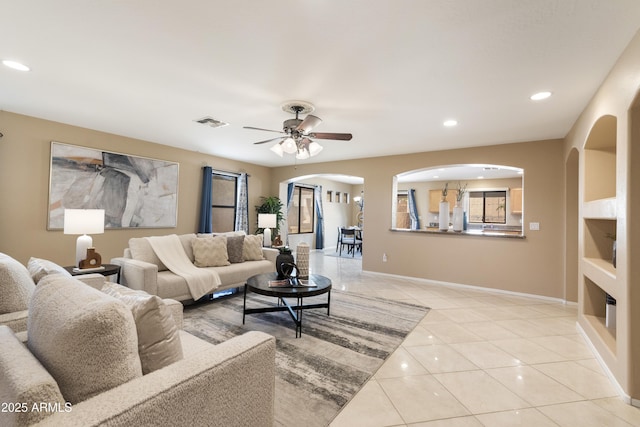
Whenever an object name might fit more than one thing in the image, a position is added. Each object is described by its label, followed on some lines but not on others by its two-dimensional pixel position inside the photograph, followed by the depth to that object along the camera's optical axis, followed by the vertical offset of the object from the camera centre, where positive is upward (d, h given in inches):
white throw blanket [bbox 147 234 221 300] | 140.1 -25.3
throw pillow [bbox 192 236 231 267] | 159.9 -18.6
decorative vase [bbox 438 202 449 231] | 203.6 +7.1
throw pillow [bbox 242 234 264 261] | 181.3 -18.2
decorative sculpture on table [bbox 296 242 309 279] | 135.6 -18.6
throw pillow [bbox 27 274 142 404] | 33.8 -15.7
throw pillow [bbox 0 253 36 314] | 66.9 -17.8
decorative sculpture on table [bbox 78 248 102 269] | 124.0 -19.3
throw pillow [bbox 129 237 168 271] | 142.8 -17.2
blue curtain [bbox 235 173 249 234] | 261.6 +14.5
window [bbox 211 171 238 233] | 244.5 +15.6
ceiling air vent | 148.4 +51.4
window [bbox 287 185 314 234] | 343.9 +12.2
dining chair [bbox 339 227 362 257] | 339.9 -19.4
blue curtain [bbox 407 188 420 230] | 395.5 +21.0
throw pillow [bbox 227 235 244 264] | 172.6 -17.6
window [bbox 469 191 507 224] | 349.7 +23.8
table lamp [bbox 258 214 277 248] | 219.0 -0.2
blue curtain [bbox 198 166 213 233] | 227.3 +13.5
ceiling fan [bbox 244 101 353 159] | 121.3 +38.3
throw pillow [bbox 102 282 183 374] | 43.9 -18.4
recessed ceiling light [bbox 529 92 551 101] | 109.7 +51.1
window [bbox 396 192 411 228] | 405.4 +18.8
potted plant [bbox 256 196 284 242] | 274.5 +12.8
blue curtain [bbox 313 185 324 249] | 373.1 +3.7
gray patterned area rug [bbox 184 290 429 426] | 75.2 -44.9
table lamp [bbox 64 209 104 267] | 120.4 -3.8
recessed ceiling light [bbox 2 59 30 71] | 95.5 +50.3
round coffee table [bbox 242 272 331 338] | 111.2 -27.2
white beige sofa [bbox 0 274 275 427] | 30.2 -19.6
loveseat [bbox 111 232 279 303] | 129.0 -23.8
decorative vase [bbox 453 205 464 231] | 198.5 +5.1
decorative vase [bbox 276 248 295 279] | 129.4 -17.9
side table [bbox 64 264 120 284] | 119.1 -23.2
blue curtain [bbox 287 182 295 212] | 302.0 +30.5
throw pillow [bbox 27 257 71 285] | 76.0 -14.7
